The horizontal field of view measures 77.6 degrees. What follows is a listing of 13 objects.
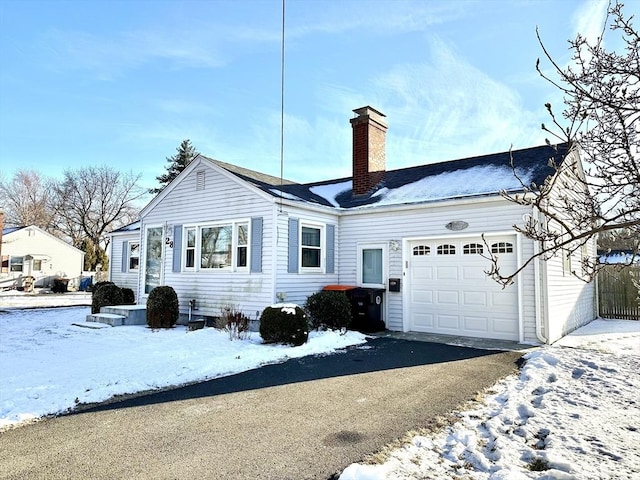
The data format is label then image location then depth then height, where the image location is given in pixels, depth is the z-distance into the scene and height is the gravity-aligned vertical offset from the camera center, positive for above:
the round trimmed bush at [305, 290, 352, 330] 9.57 -0.90
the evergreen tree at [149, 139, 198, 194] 32.50 +9.29
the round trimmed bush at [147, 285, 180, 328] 10.58 -0.98
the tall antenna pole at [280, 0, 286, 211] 9.48 +4.09
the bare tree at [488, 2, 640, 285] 2.26 +1.02
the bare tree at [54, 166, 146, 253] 37.62 +6.71
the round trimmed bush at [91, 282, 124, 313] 12.63 -0.81
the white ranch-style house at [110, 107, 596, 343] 9.08 +0.71
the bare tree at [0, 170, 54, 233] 37.75 +6.58
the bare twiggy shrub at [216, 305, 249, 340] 8.95 -1.21
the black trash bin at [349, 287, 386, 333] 10.13 -0.94
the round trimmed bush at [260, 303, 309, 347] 8.14 -1.11
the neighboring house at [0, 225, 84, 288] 27.19 +0.96
